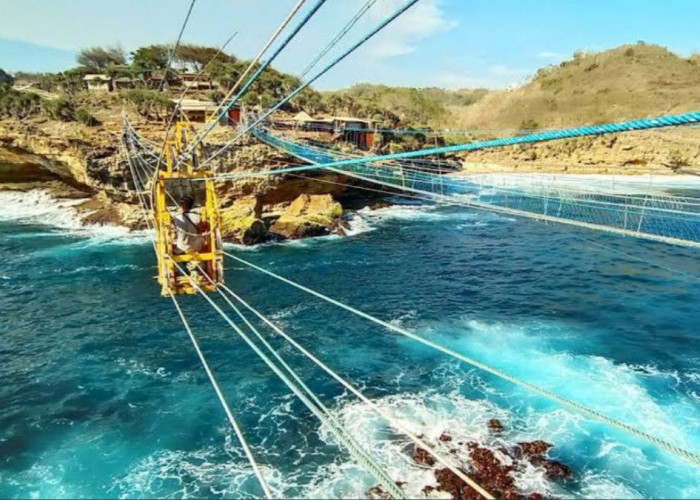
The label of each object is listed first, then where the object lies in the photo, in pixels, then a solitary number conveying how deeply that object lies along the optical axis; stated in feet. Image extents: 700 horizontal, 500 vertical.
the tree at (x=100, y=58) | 211.82
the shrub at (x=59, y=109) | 123.85
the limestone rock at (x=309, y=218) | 106.32
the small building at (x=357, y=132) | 145.28
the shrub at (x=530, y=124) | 336.90
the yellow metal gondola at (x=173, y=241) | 28.66
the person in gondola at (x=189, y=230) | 29.19
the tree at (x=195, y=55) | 201.67
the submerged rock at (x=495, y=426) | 41.30
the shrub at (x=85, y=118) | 120.57
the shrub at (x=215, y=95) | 158.92
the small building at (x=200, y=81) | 168.21
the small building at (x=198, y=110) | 127.03
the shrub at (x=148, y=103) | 132.67
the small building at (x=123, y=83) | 164.03
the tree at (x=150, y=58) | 184.95
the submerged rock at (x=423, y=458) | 38.17
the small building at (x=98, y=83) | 164.55
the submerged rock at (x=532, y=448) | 38.45
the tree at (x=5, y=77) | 208.03
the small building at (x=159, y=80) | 164.12
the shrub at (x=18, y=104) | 127.95
